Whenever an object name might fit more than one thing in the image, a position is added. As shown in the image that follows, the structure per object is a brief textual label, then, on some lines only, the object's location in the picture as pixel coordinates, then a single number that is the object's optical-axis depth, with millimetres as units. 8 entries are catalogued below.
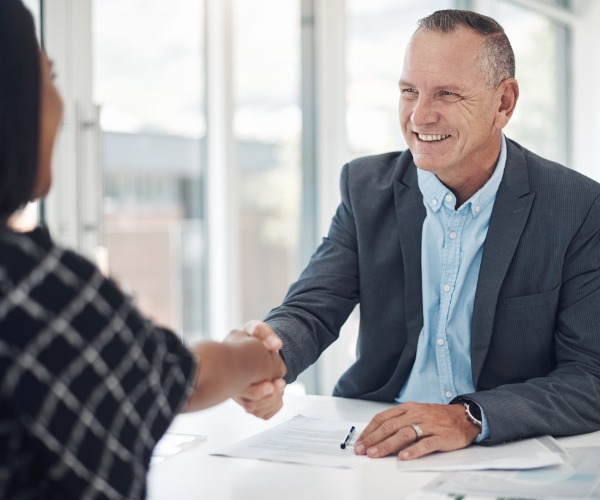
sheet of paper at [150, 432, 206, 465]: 1380
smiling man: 1723
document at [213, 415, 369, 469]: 1341
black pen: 1398
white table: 1195
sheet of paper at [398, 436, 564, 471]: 1295
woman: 807
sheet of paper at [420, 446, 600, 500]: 1156
